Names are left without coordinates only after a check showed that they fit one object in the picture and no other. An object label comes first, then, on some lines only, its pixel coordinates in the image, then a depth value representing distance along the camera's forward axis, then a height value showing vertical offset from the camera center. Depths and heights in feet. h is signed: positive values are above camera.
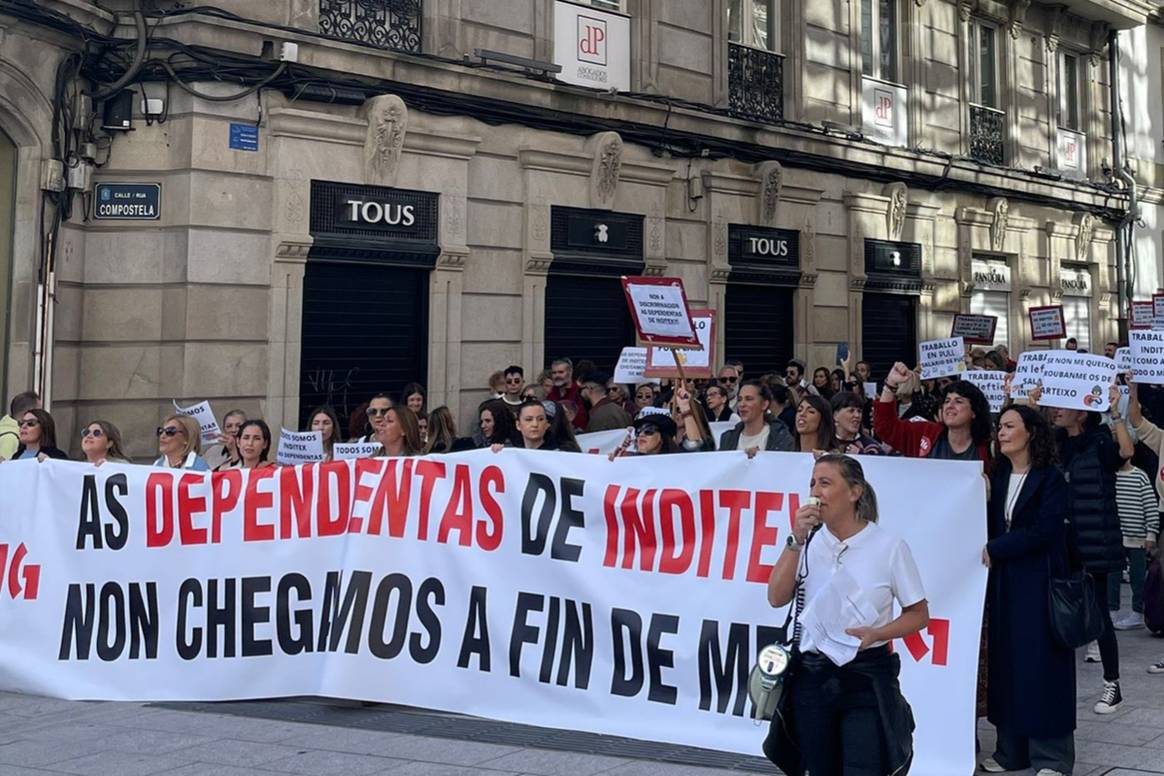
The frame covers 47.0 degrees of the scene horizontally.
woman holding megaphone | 14.03 -1.90
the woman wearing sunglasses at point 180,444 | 27.07 +0.16
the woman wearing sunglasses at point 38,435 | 28.45 +0.34
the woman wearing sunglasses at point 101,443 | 26.71 +0.17
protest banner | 19.38 -2.21
